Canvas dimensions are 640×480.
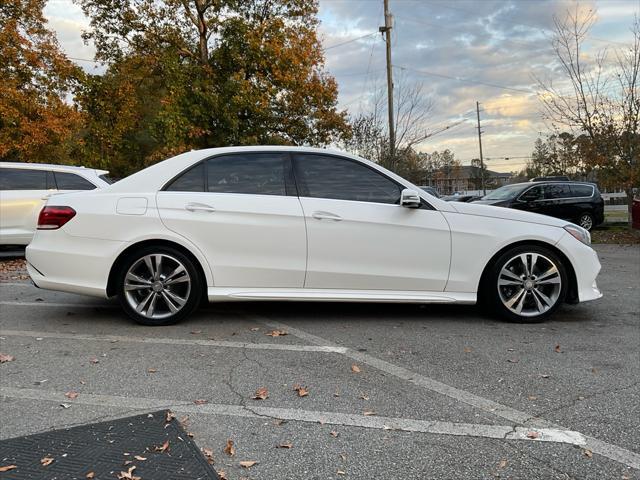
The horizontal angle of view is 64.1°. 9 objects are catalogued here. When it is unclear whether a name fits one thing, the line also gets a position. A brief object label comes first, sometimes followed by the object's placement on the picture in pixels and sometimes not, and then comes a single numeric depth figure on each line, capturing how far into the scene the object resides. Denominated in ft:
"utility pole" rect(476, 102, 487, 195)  191.70
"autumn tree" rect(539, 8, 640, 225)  43.96
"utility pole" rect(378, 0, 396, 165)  63.21
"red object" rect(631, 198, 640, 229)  41.63
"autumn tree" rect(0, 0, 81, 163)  48.29
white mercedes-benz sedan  15.20
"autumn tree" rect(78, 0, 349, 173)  64.75
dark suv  49.73
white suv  28.81
